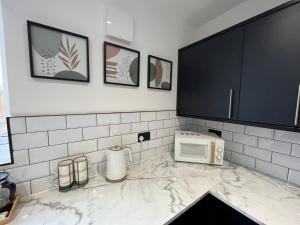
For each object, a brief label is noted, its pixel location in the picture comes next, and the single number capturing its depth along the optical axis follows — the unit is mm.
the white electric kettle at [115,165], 962
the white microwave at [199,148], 1216
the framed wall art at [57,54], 784
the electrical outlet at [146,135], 1271
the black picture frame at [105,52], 1018
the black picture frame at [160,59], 1273
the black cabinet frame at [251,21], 774
